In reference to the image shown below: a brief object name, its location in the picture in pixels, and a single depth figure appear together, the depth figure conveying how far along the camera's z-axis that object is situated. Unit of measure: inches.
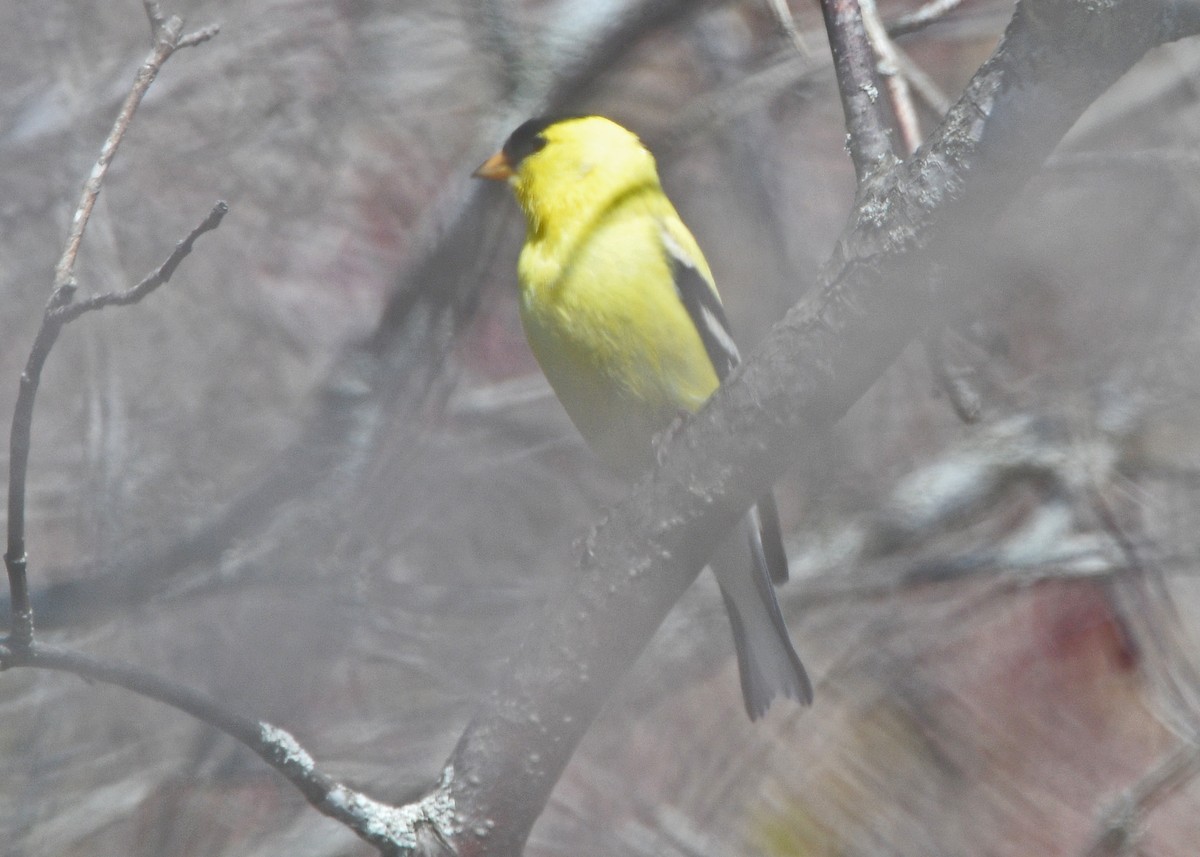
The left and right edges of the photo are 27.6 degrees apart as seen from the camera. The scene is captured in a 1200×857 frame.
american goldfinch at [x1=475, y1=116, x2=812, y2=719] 226.1
